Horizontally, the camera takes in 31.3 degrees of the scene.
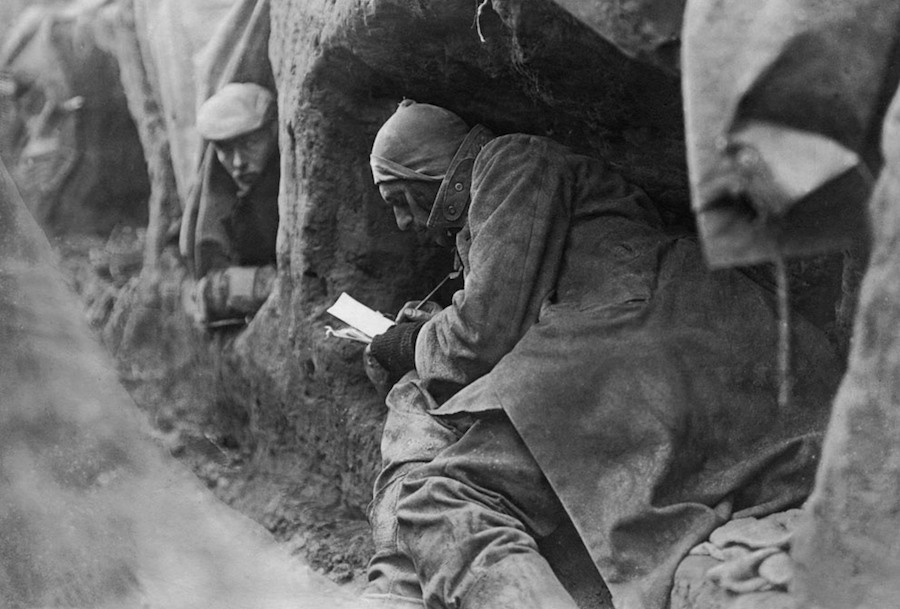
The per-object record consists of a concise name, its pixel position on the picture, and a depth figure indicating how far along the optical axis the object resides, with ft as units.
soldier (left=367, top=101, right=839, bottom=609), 11.96
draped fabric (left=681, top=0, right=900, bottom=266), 8.87
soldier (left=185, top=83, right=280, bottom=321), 19.76
